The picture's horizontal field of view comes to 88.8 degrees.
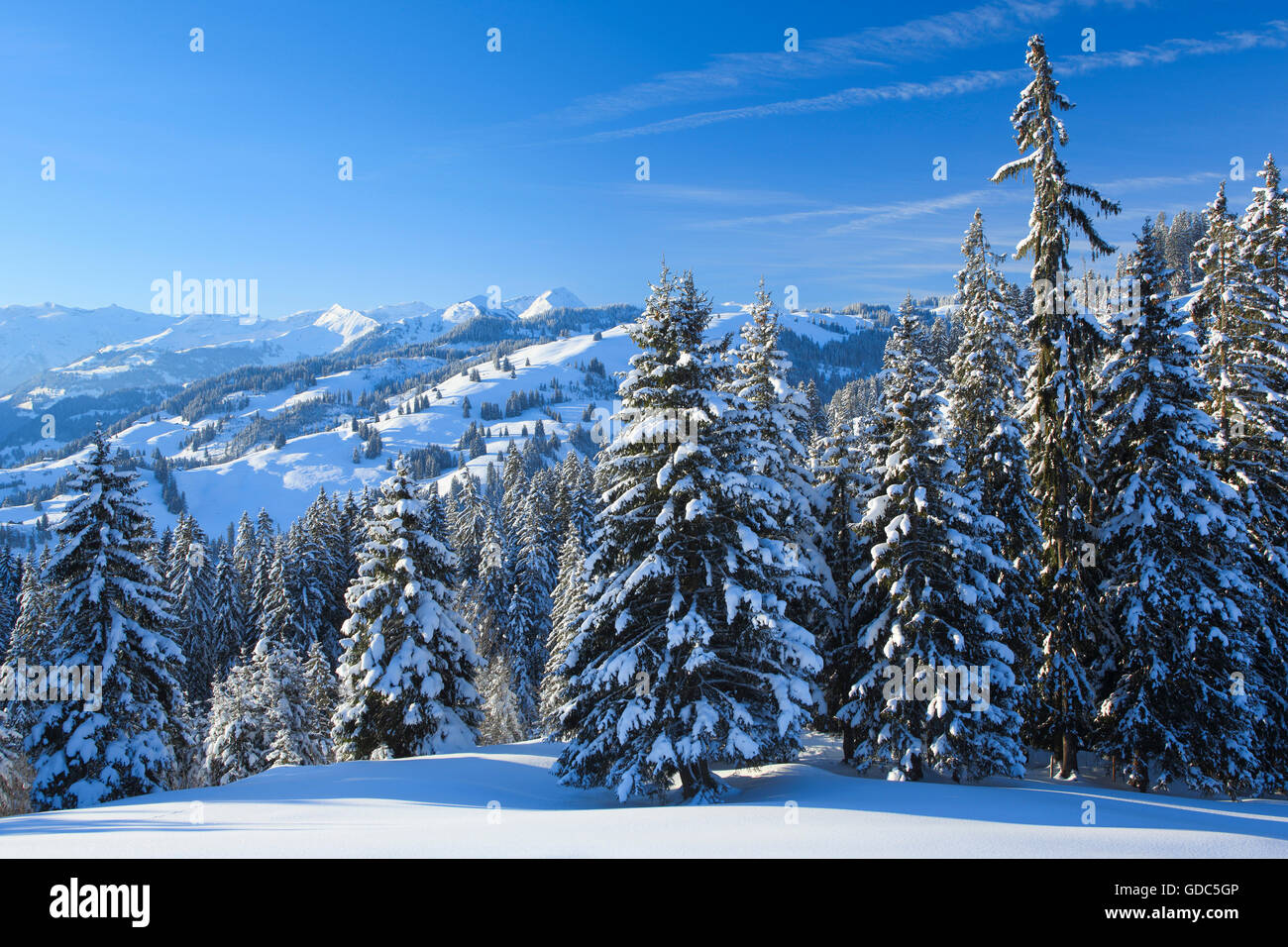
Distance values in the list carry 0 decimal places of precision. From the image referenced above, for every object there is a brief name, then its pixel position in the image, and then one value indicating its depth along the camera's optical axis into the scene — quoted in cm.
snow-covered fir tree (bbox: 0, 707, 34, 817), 2729
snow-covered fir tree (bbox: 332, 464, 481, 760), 2281
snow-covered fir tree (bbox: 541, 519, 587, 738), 3078
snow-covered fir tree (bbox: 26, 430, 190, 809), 1995
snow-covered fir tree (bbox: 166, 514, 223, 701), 5288
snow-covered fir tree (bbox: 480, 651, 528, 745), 4119
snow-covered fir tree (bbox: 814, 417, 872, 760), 1983
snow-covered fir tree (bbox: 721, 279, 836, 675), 1491
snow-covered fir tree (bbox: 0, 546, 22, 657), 5582
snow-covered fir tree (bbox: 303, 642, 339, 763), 3600
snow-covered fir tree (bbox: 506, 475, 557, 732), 4831
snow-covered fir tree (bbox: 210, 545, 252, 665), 5453
